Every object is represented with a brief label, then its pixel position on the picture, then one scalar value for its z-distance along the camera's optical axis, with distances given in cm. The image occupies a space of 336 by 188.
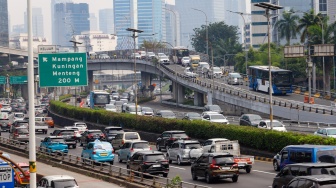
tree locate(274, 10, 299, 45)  13775
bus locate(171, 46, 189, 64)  14250
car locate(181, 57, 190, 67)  13325
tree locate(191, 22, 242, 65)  18350
